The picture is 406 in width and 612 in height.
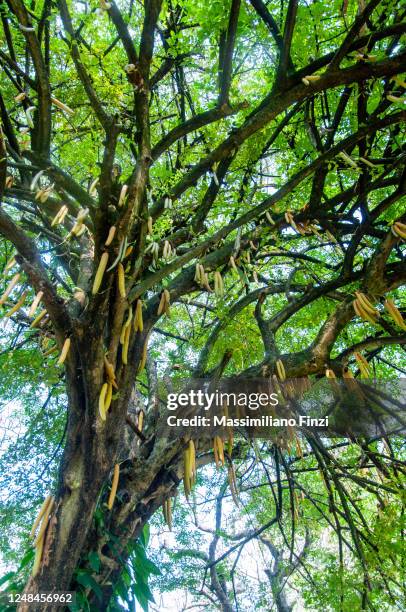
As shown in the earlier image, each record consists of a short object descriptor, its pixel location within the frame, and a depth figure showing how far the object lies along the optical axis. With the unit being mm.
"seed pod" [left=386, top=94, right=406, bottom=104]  2407
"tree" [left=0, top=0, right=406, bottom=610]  2189
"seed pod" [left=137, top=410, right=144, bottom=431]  3212
